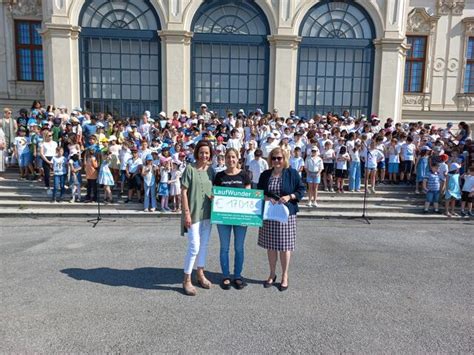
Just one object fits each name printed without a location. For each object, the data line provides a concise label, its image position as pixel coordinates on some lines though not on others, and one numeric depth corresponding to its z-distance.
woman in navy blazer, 4.76
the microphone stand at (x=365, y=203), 9.66
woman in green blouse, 4.62
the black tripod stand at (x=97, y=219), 8.68
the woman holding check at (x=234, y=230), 4.75
